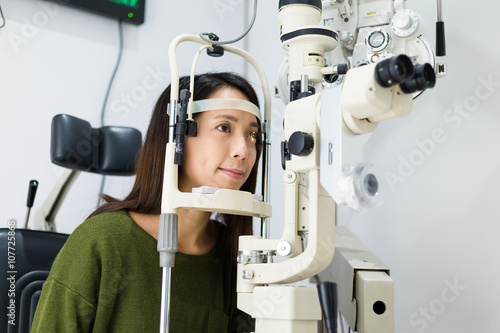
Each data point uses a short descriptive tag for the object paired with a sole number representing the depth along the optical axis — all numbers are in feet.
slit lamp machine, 2.59
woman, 3.78
